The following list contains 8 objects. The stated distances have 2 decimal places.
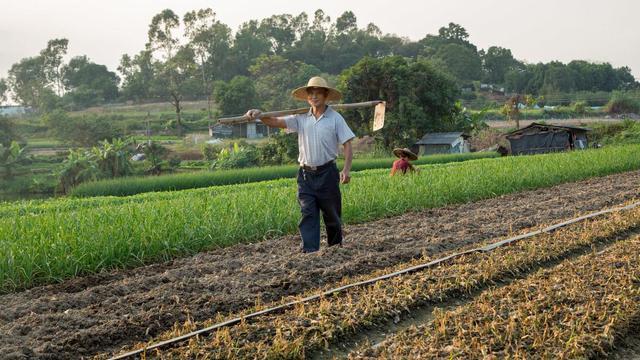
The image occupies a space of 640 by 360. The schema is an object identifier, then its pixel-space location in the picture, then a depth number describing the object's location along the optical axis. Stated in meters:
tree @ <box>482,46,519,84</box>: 94.25
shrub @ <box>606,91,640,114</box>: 58.44
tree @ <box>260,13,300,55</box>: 92.44
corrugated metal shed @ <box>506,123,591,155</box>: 31.81
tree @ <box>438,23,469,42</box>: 102.56
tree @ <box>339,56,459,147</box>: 33.91
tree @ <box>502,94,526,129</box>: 51.00
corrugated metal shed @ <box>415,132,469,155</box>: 34.38
